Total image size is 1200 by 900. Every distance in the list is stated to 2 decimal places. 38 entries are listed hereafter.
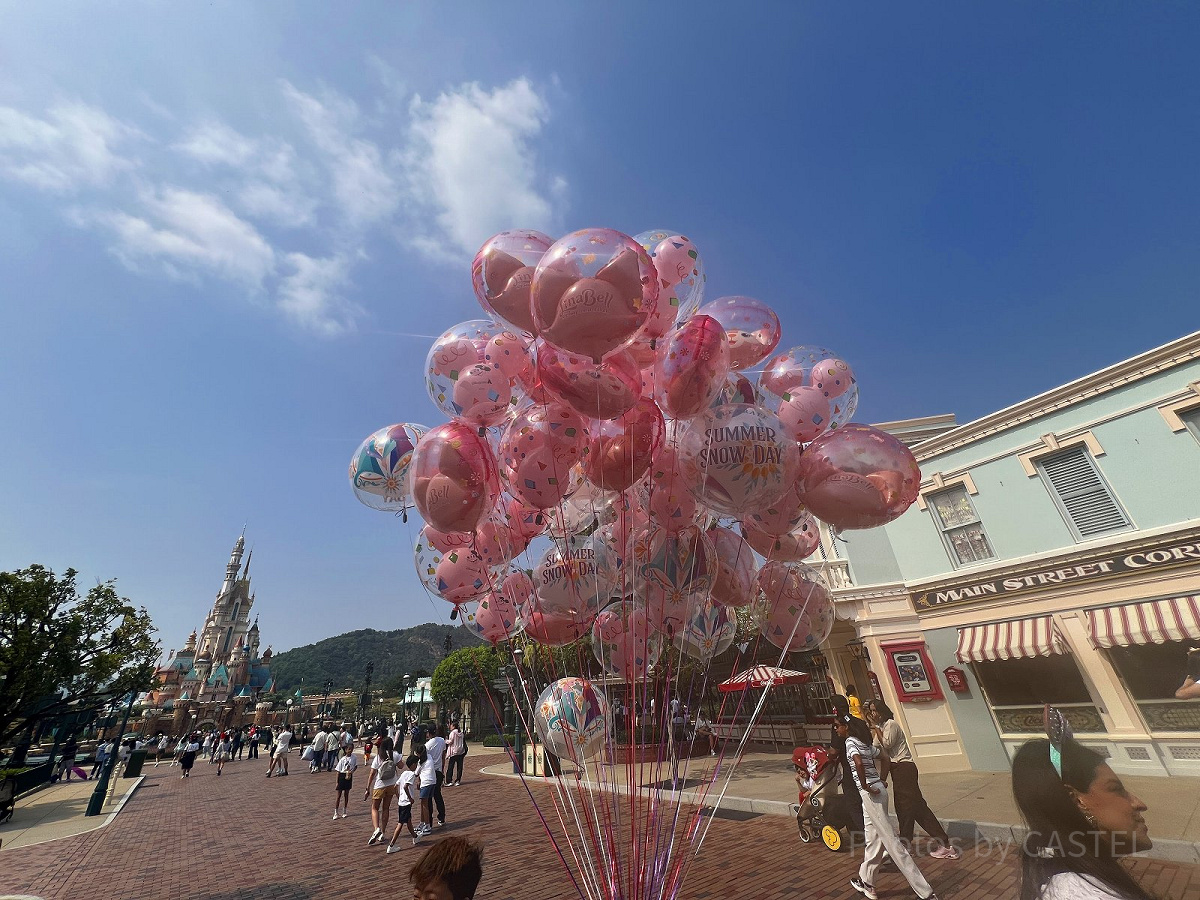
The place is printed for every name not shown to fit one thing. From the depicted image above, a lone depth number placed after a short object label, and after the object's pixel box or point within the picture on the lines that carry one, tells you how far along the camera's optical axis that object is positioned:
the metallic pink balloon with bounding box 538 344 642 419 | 3.72
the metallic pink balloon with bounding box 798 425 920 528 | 3.96
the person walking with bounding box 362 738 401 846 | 8.59
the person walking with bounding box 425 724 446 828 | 8.94
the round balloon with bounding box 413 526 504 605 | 4.92
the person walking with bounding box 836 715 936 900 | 4.97
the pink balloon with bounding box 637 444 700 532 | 4.38
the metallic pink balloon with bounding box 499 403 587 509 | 4.15
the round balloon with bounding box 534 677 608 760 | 4.32
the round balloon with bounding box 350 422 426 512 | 4.87
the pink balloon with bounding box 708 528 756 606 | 5.00
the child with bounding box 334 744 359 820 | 10.78
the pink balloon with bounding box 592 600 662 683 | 4.82
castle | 48.03
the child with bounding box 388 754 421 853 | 8.07
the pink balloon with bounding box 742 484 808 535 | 4.33
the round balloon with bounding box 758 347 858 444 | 4.73
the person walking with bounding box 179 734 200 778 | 19.38
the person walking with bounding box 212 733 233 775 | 21.17
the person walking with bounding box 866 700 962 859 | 6.16
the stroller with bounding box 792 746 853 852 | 6.84
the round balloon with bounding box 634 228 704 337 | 4.32
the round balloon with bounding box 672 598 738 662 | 5.02
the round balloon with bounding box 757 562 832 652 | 5.11
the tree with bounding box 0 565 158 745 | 16.06
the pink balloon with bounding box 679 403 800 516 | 3.65
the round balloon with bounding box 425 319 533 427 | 4.24
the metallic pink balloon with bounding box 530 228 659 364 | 3.32
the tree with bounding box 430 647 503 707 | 34.12
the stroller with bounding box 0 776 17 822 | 11.87
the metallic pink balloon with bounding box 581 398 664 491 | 4.08
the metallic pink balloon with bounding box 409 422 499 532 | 3.97
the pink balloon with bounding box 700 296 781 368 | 4.71
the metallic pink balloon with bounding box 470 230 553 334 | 3.96
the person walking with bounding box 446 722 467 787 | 14.06
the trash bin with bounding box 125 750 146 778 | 18.57
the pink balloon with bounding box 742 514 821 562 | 4.80
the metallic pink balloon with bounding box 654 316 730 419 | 3.84
